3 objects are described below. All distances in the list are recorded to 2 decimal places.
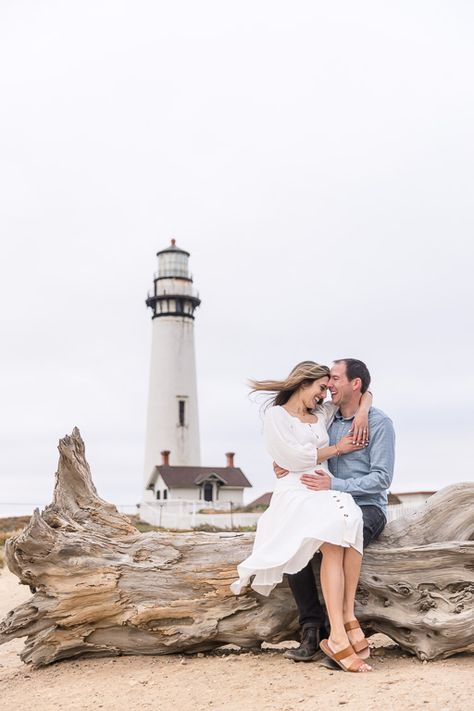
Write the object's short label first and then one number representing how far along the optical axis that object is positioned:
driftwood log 6.96
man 6.68
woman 6.29
